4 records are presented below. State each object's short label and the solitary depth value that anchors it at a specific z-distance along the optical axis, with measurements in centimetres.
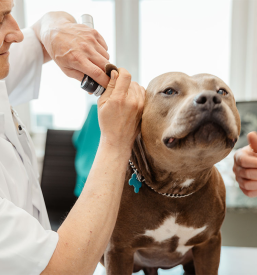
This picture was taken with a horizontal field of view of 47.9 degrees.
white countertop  99
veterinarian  55
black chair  219
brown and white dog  77
